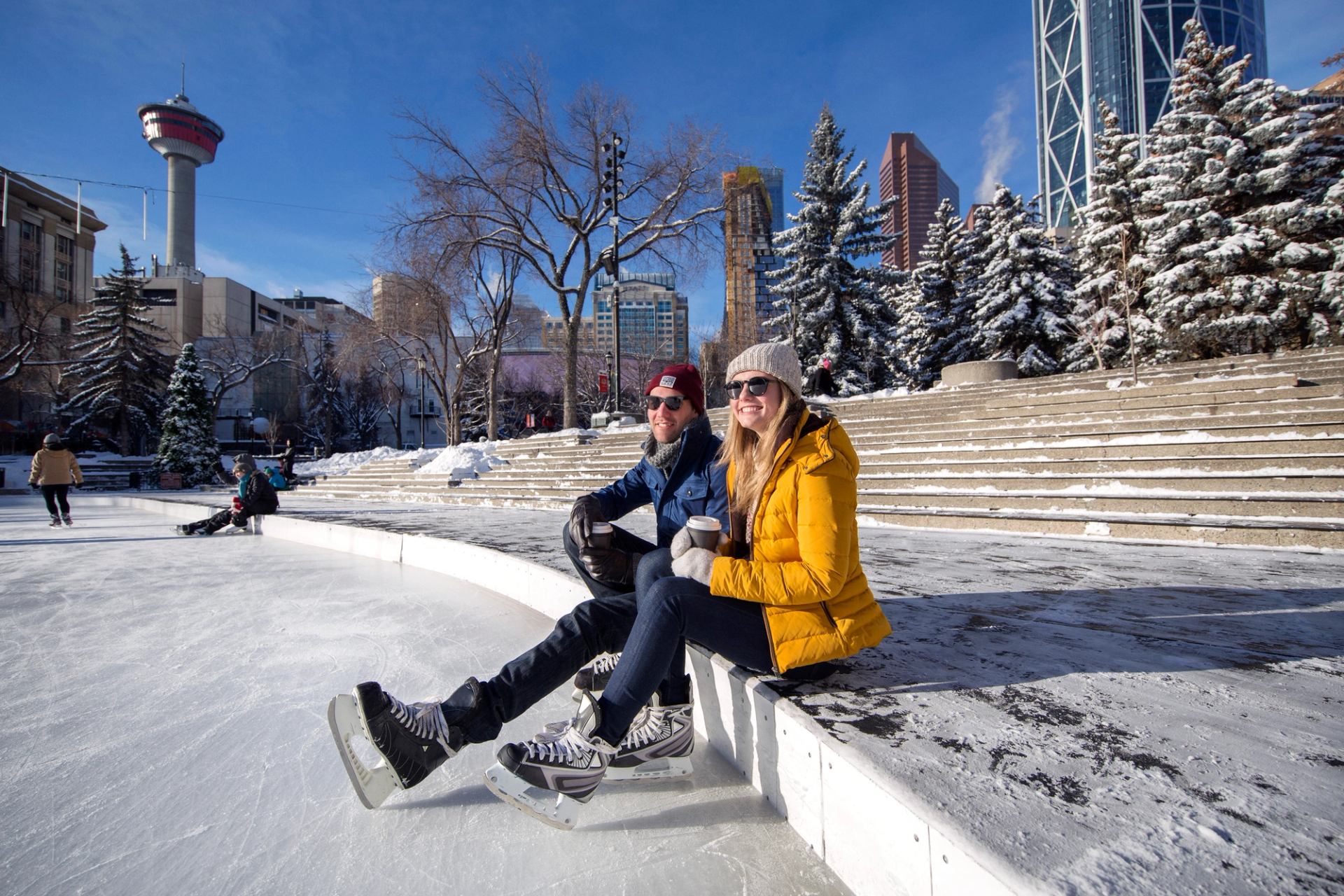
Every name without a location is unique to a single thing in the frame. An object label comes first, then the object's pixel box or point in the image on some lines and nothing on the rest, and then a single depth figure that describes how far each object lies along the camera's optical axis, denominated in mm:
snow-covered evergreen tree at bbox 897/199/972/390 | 23797
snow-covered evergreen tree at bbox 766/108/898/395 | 21609
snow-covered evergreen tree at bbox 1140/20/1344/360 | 14875
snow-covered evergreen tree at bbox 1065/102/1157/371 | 18969
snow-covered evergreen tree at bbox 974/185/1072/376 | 20875
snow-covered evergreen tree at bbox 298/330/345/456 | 35500
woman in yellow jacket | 1550
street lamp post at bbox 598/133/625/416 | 14469
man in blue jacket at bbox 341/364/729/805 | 1666
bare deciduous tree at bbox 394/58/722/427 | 16875
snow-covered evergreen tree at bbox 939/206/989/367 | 22969
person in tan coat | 9242
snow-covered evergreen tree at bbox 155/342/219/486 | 23656
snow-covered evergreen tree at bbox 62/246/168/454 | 28062
